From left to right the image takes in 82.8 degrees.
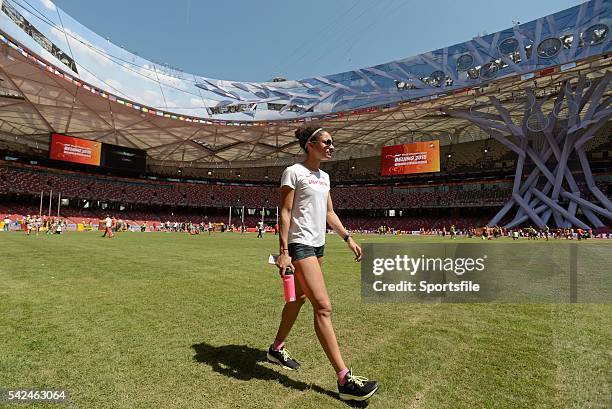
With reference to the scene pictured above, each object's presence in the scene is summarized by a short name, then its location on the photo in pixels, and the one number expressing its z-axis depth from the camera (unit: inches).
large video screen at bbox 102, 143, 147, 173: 2084.2
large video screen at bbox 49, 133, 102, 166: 1860.2
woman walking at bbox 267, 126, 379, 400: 109.7
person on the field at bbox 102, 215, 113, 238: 975.6
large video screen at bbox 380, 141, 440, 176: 1807.3
